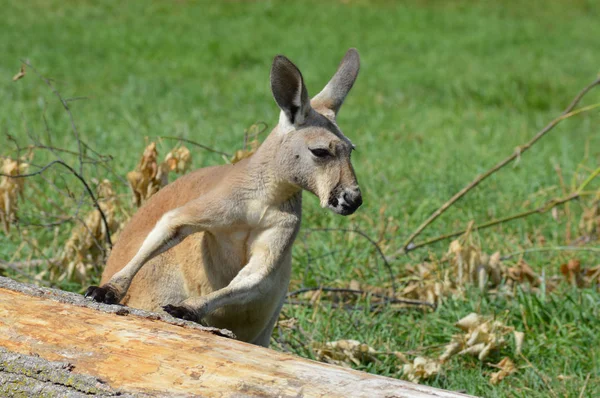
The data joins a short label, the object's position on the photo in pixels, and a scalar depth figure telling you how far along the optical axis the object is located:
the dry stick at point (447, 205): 10.30
